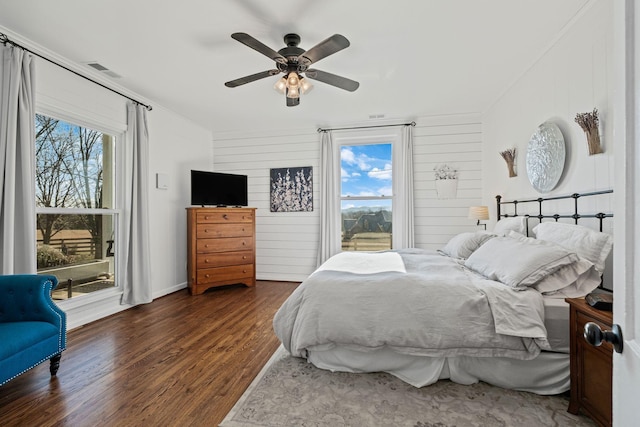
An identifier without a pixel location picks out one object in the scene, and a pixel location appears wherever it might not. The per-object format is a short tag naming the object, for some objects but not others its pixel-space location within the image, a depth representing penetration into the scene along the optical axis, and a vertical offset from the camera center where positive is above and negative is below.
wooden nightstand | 1.41 -0.79
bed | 1.88 -0.70
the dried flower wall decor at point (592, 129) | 2.12 +0.55
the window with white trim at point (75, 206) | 3.01 +0.06
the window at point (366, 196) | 5.01 +0.22
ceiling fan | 2.23 +1.19
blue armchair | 1.97 -0.73
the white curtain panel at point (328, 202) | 4.96 +0.12
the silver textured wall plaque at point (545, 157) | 2.59 +0.46
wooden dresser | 4.48 -0.56
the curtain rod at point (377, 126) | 4.70 +1.32
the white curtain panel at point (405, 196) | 4.66 +0.20
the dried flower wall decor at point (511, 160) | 3.48 +0.56
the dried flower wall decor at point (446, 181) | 4.59 +0.41
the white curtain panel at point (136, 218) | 3.74 -0.09
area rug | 1.69 -1.16
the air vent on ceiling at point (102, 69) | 3.08 +1.47
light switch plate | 4.29 +0.42
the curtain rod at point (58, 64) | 2.51 +1.41
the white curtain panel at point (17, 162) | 2.47 +0.41
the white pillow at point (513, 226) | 2.99 -0.17
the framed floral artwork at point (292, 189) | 5.15 +0.35
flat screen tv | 4.63 +0.34
